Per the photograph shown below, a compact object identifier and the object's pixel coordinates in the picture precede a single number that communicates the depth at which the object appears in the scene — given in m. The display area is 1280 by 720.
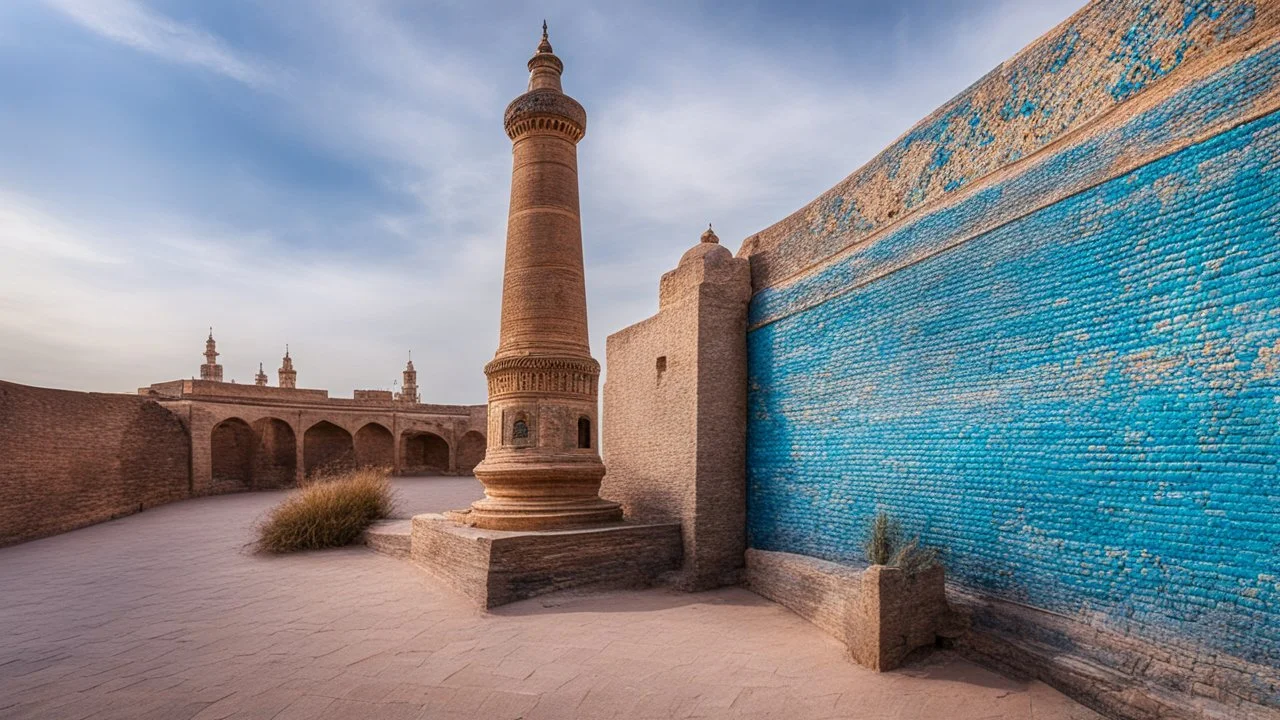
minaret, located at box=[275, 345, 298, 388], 34.78
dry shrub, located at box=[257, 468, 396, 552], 10.23
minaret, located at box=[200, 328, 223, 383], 36.22
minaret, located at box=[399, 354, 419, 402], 37.62
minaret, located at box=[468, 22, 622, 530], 8.56
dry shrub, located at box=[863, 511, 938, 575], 5.18
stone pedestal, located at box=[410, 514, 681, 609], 6.91
